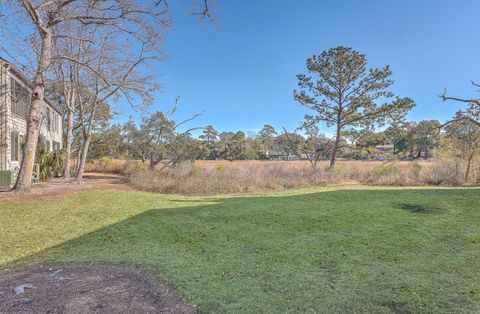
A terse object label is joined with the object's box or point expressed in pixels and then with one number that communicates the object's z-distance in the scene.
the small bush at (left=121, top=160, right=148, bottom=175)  16.44
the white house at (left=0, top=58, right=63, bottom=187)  11.34
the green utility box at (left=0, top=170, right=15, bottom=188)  10.66
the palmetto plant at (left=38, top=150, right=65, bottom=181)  13.27
